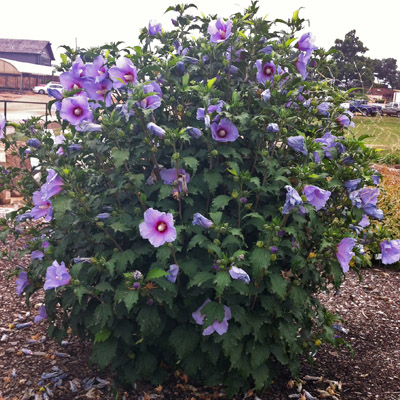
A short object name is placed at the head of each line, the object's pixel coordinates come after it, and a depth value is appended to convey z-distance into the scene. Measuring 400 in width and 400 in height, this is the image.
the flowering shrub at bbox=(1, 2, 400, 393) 2.51
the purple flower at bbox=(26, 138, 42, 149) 2.87
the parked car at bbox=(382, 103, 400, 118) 36.56
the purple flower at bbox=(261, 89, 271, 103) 2.61
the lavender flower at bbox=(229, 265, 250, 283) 2.27
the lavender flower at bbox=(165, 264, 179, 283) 2.51
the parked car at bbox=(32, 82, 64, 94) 43.09
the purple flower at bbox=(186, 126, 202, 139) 2.57
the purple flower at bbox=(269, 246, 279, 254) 2.52
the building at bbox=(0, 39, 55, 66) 53.59
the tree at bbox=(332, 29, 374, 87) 40.79
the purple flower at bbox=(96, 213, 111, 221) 2.57
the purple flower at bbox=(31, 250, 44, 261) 3.11
